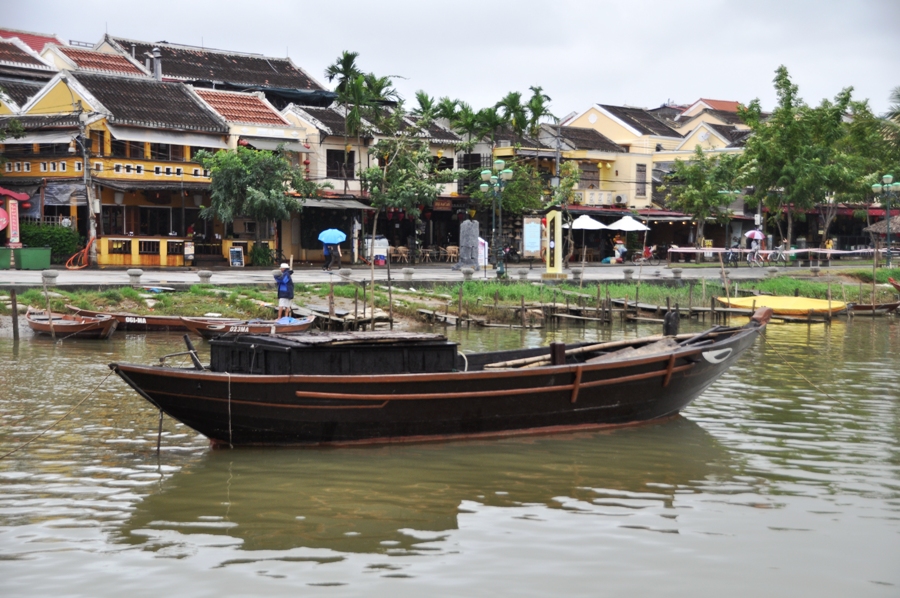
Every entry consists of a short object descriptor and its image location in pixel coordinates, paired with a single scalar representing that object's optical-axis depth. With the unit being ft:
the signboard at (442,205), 162.20
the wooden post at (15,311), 78.12
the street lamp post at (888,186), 117.60
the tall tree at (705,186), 165.68
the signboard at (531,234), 159.33
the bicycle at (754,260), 161.79
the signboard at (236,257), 129.80
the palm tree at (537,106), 165.07
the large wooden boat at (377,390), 40.55
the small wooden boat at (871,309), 111.24
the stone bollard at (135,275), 94.68
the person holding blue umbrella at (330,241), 123.24
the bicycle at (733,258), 158.10
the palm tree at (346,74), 143.84
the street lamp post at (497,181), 113.48
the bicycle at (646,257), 173.27
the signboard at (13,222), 115.96
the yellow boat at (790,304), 104.47
